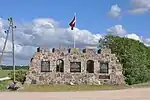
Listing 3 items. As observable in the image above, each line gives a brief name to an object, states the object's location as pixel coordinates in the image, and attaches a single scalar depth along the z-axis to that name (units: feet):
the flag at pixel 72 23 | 135.03
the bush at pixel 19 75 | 144.72
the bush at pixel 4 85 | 112.55
